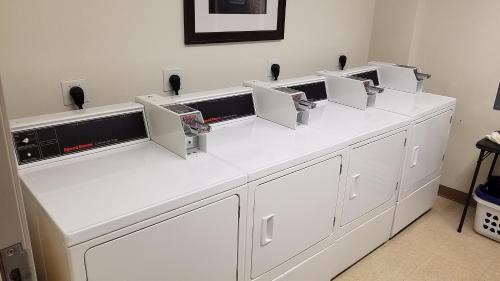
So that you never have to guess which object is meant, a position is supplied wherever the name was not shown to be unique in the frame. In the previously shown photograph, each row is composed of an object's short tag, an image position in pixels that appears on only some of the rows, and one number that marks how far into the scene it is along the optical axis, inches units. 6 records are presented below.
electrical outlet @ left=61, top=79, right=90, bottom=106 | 68.8
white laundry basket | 105.1
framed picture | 82.4
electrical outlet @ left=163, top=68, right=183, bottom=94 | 81.5
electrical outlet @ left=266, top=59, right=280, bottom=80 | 101.4
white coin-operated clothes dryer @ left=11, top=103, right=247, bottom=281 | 46.9
